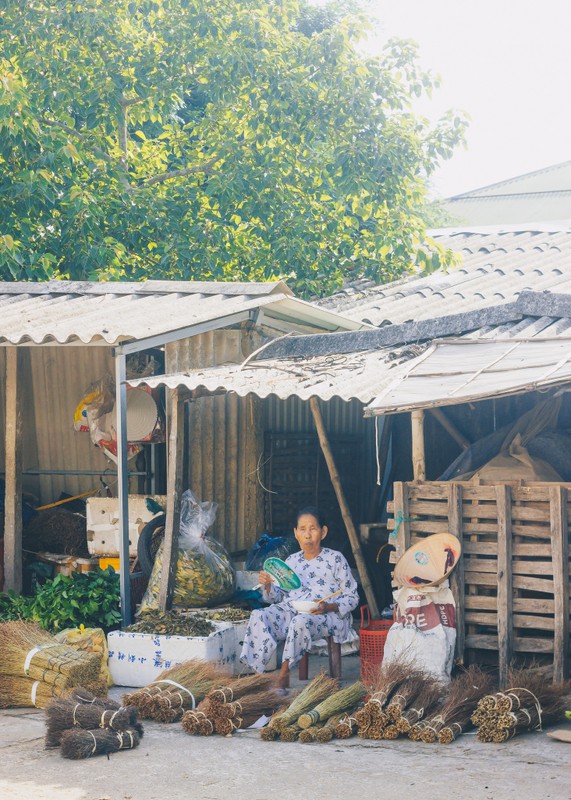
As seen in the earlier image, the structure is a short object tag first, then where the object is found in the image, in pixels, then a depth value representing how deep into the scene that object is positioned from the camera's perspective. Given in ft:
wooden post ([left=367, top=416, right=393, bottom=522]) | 31.17
